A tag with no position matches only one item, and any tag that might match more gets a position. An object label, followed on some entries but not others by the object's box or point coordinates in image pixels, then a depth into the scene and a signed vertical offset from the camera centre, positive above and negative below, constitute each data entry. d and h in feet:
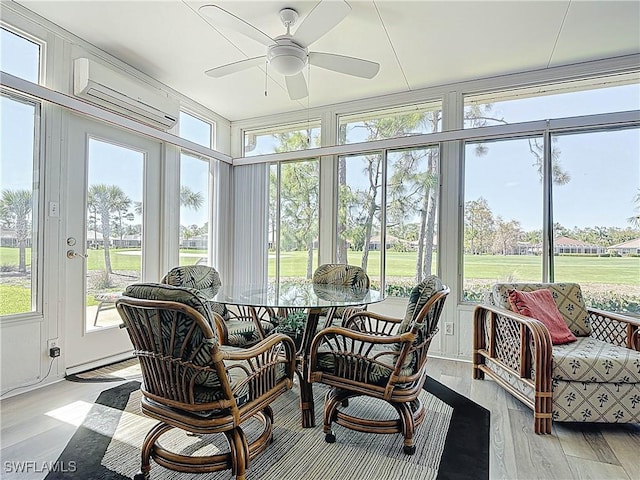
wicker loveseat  6.95 -2.42
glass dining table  7.06 -1.22
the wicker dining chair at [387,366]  5.86 -2.12
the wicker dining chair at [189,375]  4.52 -1.83
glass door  9.83 +0.38
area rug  5.64 -3.59
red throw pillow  8.16 -1.57
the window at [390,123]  12.54 +4.33
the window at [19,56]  8.46 +4.45
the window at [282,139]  14.42 +4.29
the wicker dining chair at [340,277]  10.02 -1.01
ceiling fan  6.56 +4.09
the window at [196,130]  13.69 +4.44
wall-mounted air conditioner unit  9.48 +4.21
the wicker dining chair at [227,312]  8.71 -1.85
